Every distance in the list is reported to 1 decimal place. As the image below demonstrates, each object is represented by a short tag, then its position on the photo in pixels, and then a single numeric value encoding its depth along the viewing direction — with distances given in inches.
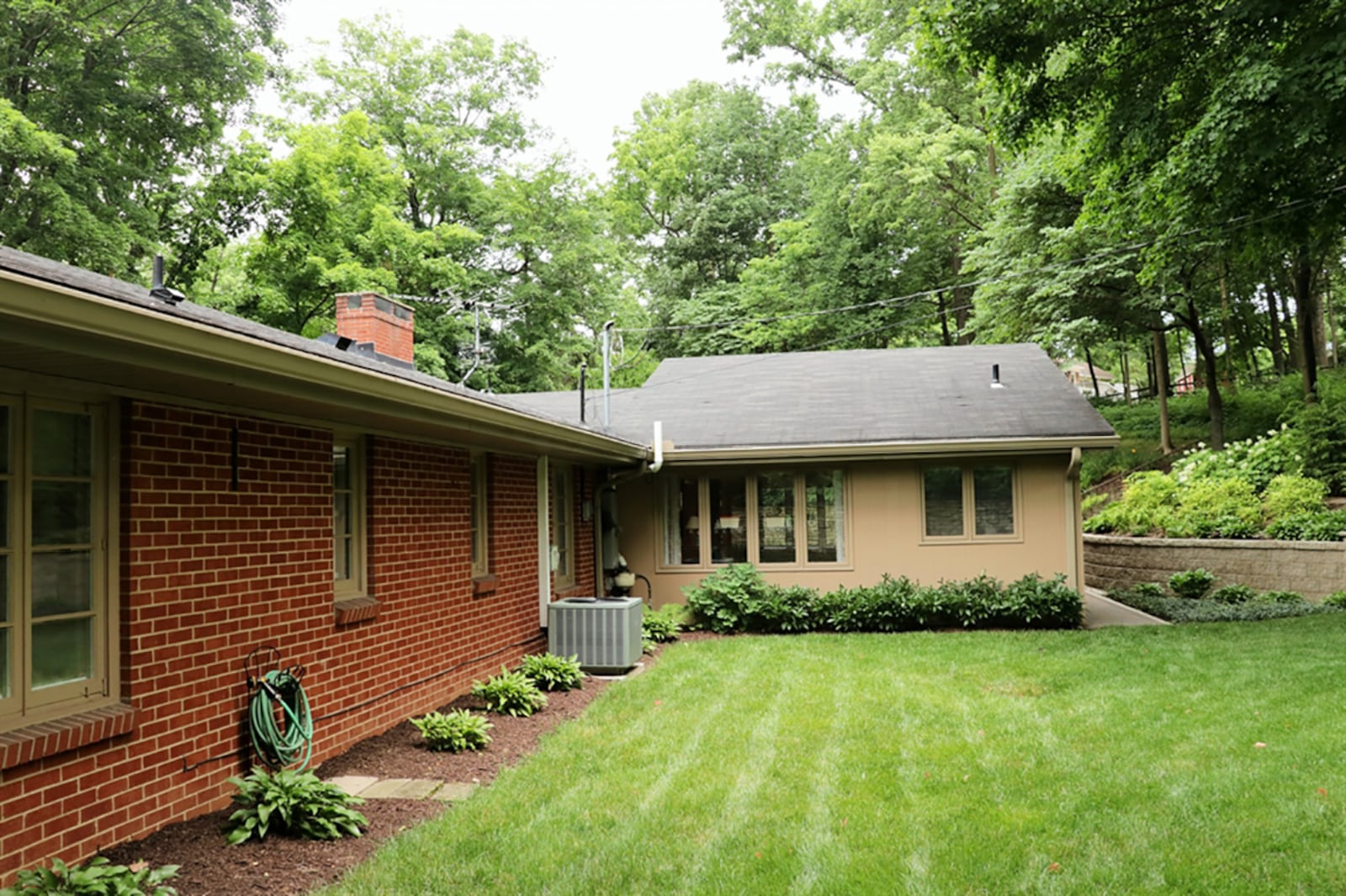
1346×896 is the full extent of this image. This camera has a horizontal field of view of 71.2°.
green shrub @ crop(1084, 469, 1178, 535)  683.4
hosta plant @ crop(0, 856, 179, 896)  131.1
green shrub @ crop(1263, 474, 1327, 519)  576.7
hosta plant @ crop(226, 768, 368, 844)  172.2
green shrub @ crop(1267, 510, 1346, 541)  533.6
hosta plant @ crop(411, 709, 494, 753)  239.8
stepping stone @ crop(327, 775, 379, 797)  205.8
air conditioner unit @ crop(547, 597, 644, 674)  351.9
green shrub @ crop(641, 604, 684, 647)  432.1
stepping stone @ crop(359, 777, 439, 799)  203.6
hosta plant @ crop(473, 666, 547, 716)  282.4
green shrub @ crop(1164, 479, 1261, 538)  601.3
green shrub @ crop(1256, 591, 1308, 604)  498.9
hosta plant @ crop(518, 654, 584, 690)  319.6
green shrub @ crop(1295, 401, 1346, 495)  601.3
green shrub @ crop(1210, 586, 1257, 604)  525.0
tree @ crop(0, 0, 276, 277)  609.0
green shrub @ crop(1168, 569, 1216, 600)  567.2
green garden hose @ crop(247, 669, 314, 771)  196.2
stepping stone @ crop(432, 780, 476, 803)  203.3
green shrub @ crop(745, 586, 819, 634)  459.2
